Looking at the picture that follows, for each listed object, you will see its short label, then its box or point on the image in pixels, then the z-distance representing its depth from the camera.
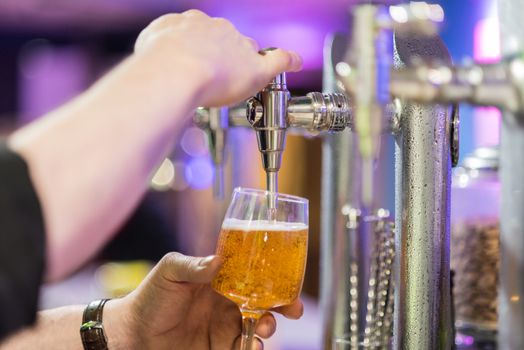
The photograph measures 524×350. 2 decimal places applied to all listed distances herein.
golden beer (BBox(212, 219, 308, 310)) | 0.98
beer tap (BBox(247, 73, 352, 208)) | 0.95
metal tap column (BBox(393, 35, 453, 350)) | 0.96
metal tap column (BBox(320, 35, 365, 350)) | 1.12
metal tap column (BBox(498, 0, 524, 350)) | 0.82
